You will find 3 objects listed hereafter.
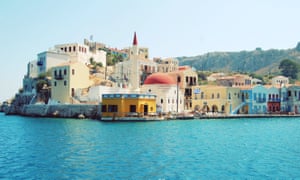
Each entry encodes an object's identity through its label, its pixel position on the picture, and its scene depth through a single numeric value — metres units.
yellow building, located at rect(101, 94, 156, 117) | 41.34
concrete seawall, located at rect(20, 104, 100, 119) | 45.84
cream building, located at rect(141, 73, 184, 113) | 49.56
